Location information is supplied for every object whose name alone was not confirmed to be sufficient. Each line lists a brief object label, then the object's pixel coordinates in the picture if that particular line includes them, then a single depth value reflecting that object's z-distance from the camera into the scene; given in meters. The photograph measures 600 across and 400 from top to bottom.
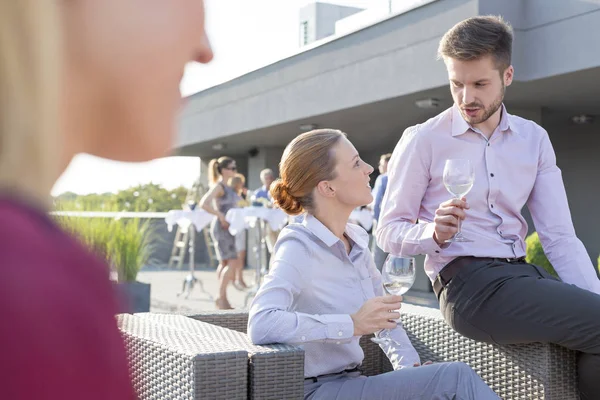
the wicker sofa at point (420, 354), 2.20
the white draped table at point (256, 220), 9.80
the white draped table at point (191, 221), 10.77
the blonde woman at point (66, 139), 0.33
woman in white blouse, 2.33
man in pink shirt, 2.67
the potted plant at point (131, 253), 7.26
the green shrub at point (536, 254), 8.50
